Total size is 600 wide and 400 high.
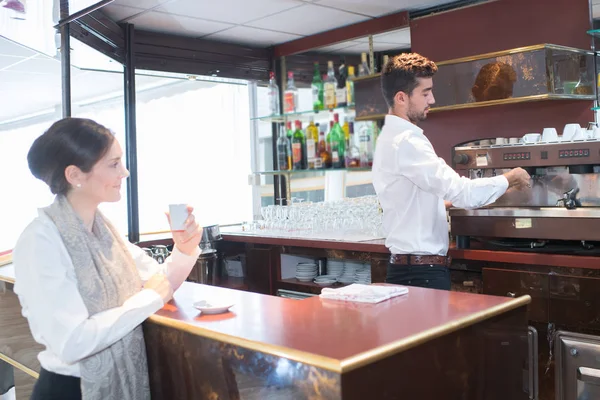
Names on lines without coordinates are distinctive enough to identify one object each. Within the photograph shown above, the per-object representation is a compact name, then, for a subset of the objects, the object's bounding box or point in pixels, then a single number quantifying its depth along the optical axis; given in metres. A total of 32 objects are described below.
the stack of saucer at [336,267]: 4.08
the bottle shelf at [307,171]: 4.68
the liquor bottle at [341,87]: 4.80
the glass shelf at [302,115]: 4.86
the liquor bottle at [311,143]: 5.00
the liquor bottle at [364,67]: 4.82
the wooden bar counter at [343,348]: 1.45
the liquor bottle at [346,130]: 4.86
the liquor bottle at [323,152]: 4.92
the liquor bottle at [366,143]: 4.65
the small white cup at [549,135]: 2.86
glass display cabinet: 3.60
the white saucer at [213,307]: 1.93
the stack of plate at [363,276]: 3.86
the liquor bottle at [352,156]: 4.71
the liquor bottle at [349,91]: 4.74
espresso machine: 2.77
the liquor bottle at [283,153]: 5.23
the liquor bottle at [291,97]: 5.19
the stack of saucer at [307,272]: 4.14
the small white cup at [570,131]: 2.81
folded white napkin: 1.96
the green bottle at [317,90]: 4.97
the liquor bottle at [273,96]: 5.34
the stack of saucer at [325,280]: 3.99
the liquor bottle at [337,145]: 4.83
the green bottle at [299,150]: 5.09
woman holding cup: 1.71
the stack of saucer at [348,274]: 3.96
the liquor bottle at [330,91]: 4.86
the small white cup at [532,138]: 2.92
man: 2.81
